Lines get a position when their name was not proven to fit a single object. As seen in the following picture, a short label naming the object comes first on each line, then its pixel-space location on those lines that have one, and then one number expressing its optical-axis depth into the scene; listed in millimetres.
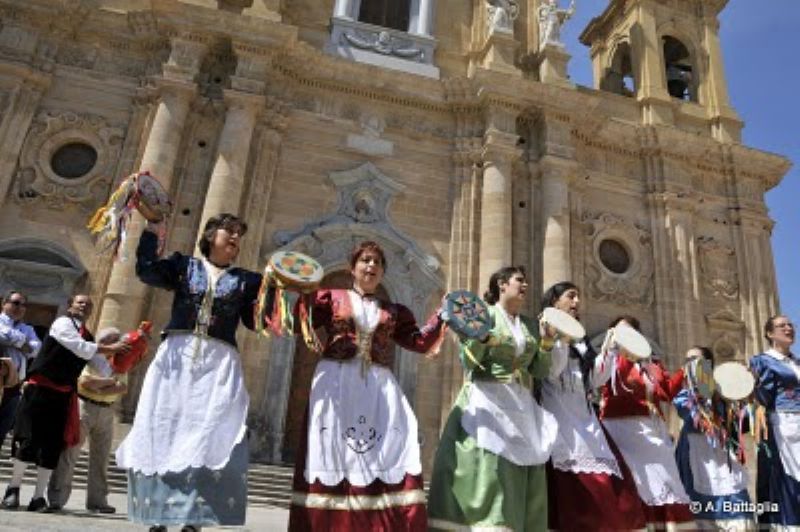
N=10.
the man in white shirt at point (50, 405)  4910
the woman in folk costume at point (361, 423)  3400
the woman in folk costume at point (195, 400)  3213
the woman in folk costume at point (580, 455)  3977
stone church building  11586
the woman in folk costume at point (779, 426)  5273
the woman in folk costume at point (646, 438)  4469
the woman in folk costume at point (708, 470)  5328
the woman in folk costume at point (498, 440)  3662
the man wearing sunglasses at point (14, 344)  6578
